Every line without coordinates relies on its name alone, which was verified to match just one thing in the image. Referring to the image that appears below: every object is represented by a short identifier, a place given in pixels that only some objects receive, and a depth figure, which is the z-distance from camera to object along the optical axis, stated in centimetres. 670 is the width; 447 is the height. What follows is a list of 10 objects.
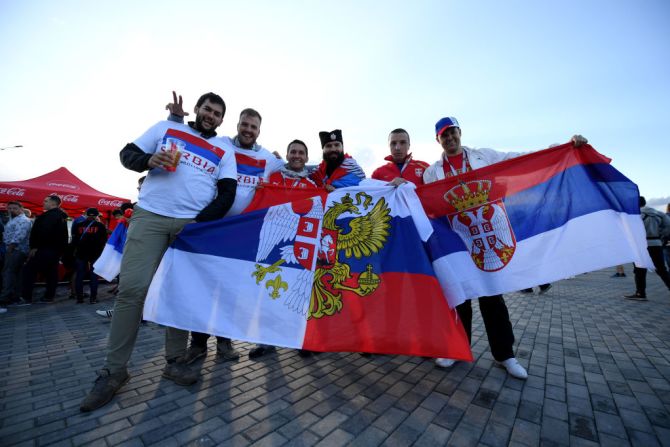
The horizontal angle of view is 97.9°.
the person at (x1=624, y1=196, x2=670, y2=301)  632
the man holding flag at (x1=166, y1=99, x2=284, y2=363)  325
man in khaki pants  242
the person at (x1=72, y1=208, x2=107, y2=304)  661
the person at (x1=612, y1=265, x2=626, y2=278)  1147
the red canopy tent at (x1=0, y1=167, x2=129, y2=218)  894
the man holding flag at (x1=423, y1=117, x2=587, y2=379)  290
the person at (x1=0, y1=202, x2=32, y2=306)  627
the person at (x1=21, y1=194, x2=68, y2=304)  645
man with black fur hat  380
